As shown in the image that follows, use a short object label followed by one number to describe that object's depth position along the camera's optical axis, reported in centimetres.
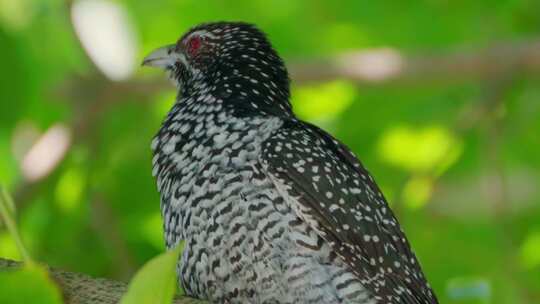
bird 744
